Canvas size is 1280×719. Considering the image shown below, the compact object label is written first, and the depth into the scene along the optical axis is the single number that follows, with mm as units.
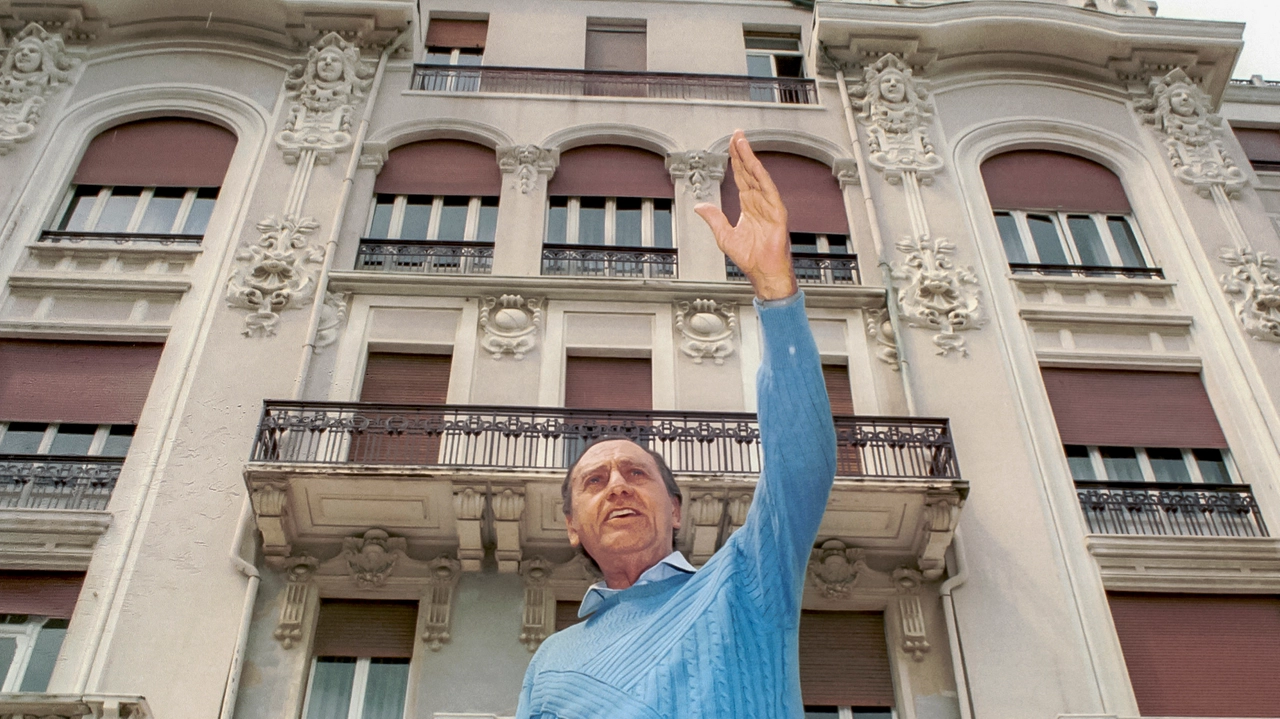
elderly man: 3023
